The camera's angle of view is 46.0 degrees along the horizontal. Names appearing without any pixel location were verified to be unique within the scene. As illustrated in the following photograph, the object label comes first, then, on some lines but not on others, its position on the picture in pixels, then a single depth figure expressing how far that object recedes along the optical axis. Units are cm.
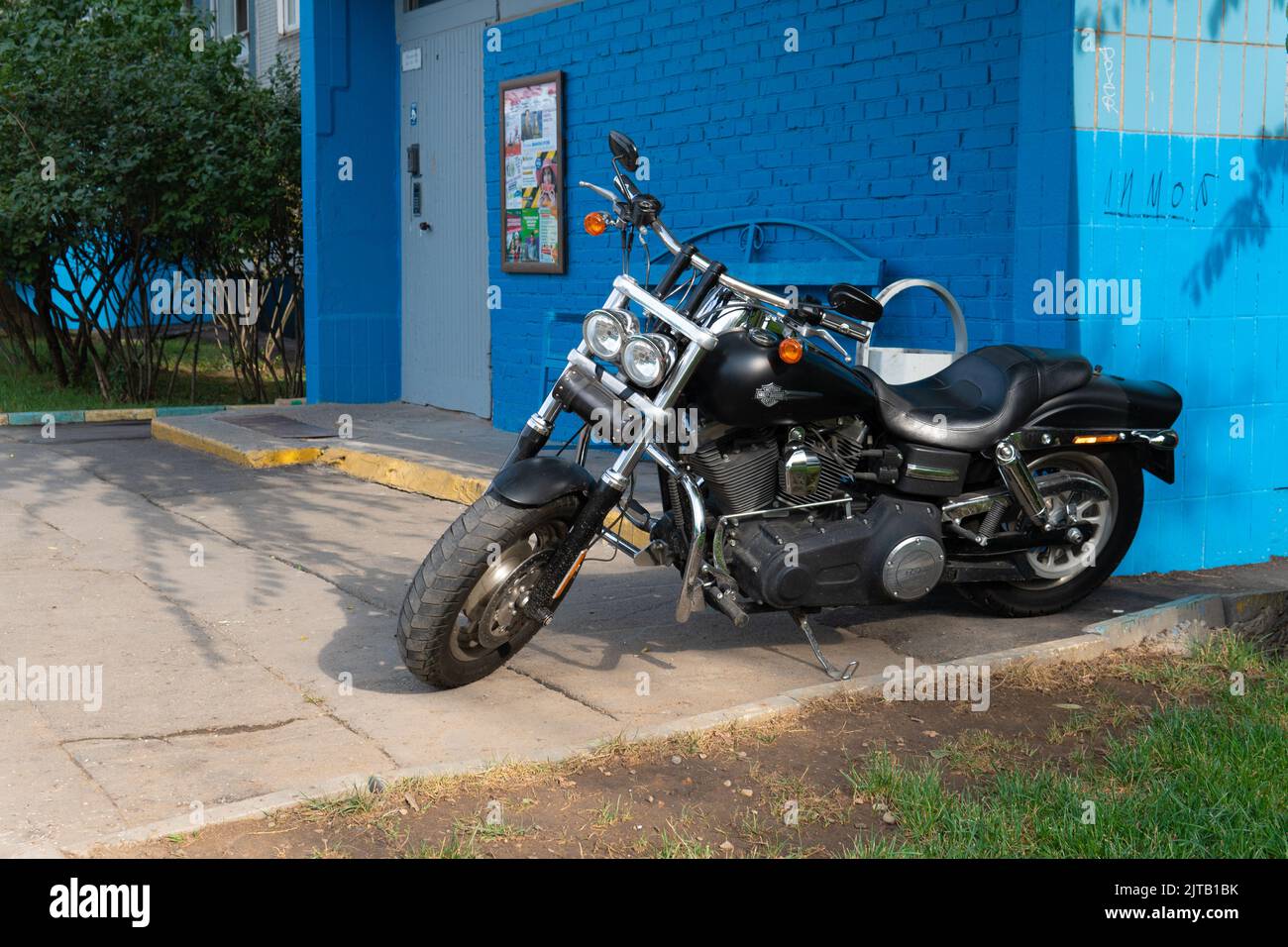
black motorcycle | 480
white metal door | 1162
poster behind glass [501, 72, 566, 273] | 1044
